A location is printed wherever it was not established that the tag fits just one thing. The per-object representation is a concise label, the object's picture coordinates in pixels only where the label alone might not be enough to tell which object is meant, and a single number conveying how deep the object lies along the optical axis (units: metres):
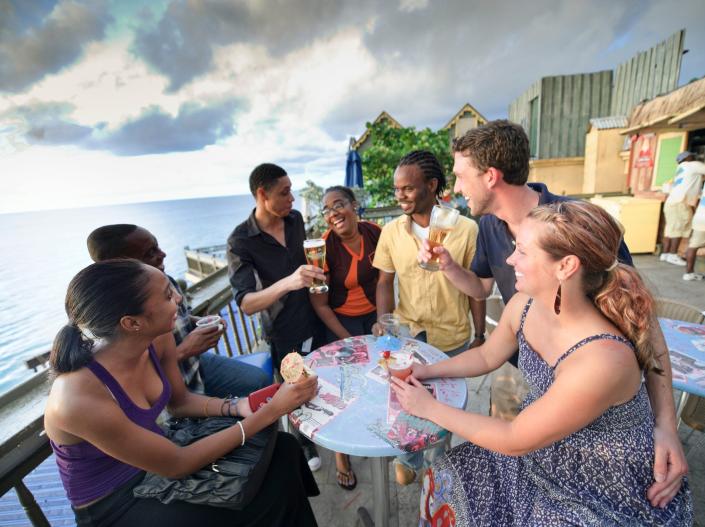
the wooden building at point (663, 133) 5.71
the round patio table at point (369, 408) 1.32
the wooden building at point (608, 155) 9.39
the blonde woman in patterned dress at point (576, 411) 1.12
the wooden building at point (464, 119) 19.81
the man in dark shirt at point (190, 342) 1.80
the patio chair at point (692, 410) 2.00
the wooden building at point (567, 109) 11.12
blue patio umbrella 8.95
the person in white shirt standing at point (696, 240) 5.41
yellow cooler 6.98
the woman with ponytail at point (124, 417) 1.19
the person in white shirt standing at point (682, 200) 5.87
